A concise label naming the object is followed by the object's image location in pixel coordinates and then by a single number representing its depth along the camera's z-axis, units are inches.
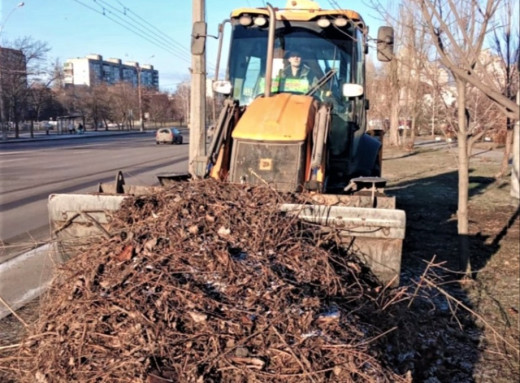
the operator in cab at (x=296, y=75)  250.2
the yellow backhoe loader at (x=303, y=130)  183.0
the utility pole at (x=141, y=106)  2860.7
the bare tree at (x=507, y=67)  278.8
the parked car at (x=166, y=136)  1653.5
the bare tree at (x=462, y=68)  153.8
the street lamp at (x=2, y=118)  1731.8
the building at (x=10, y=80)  1590.6
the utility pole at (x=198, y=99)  461.4
